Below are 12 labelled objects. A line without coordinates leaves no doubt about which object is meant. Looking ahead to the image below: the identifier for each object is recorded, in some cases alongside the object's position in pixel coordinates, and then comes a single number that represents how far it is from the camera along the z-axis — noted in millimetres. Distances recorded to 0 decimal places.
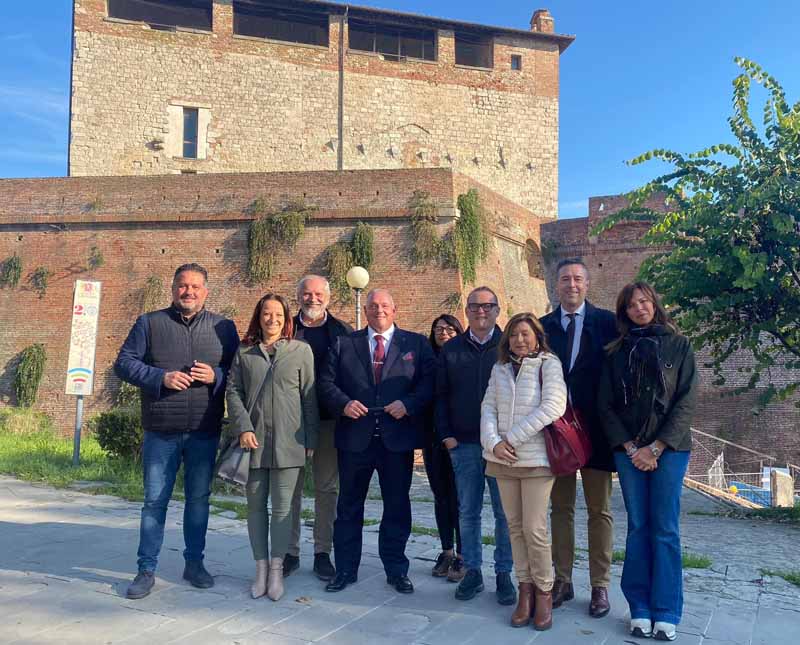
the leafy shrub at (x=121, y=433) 9586
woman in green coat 4324
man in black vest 4328
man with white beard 4742
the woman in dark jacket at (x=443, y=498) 4762
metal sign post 10266
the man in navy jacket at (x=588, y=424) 4160
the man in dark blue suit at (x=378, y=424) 4469
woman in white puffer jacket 3854
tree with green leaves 8305
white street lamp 12320
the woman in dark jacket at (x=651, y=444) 3795
